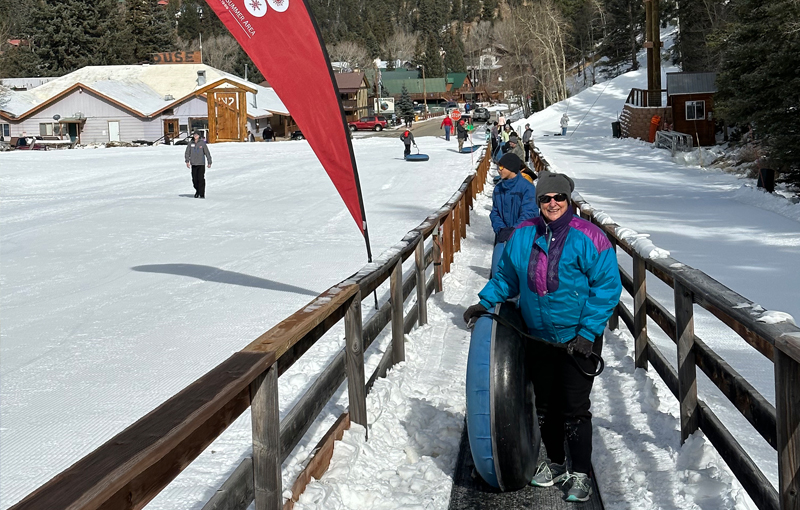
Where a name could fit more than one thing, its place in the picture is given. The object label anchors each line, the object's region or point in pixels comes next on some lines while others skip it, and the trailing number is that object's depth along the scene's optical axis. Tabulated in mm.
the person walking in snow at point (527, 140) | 32156
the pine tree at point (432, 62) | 158250
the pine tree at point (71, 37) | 93188
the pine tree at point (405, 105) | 103875
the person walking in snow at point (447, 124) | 48250
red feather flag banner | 6281
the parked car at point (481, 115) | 90231
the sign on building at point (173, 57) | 79188
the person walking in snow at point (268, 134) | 57938
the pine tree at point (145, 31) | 103062
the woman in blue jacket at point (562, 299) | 4305
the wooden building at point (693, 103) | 42969
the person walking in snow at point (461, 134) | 39125
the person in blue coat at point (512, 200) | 8625
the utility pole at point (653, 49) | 45931
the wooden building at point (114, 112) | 60094
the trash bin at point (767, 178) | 21594
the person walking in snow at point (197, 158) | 21031
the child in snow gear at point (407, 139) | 34425
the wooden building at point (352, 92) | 98375
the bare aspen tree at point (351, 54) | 138500
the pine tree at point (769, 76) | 21281
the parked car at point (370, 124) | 79125
